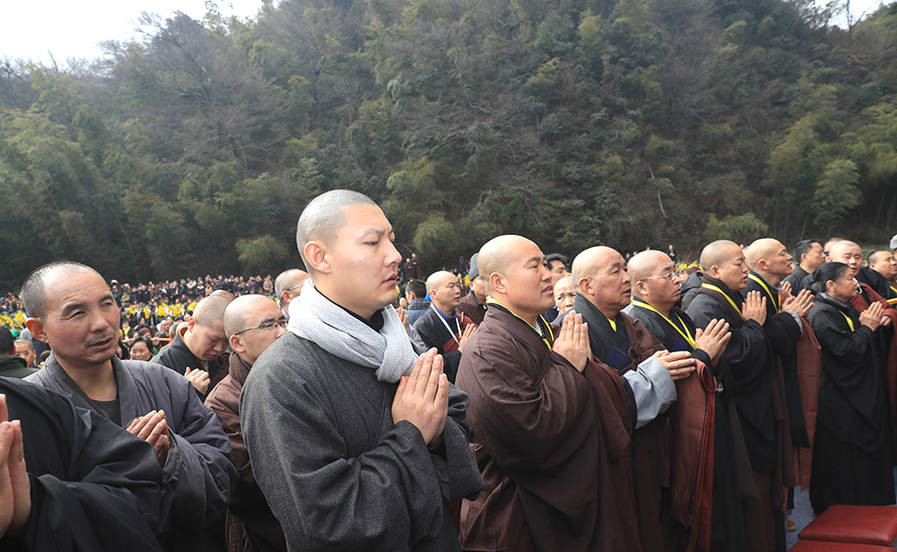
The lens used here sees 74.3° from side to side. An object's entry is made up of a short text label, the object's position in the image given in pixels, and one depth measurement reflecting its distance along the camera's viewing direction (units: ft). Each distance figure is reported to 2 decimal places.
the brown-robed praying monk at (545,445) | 7.72
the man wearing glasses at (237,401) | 7.75
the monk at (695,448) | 9.28
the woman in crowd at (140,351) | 17.74
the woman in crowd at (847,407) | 14.62
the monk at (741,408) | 10.09
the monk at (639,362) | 8.98
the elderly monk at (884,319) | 16.26
